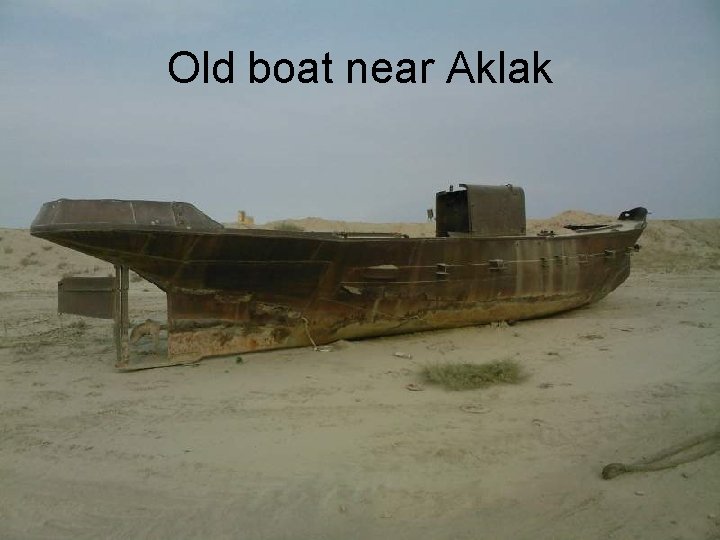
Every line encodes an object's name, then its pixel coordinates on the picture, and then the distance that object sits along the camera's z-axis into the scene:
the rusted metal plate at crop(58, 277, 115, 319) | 6.00
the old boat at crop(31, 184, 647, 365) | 5.30
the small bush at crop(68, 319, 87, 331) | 8.11
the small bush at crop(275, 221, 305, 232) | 20.99
